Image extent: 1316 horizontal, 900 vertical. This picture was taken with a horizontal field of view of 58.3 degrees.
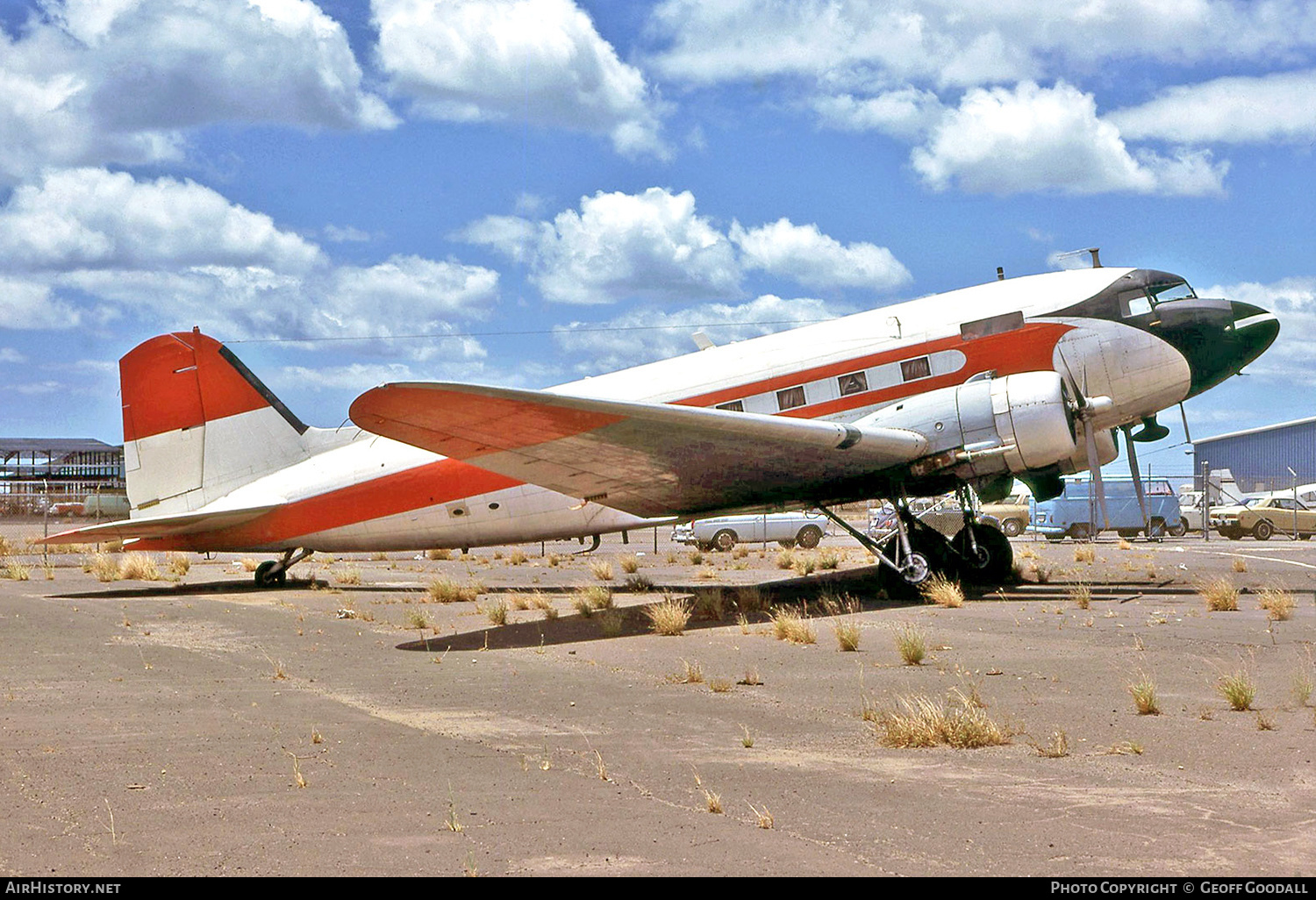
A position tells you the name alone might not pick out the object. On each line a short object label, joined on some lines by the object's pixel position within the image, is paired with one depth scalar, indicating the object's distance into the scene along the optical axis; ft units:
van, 146.41
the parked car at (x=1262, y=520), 155.53
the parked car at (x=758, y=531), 141.90
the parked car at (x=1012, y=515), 160.97
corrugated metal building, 271.90
